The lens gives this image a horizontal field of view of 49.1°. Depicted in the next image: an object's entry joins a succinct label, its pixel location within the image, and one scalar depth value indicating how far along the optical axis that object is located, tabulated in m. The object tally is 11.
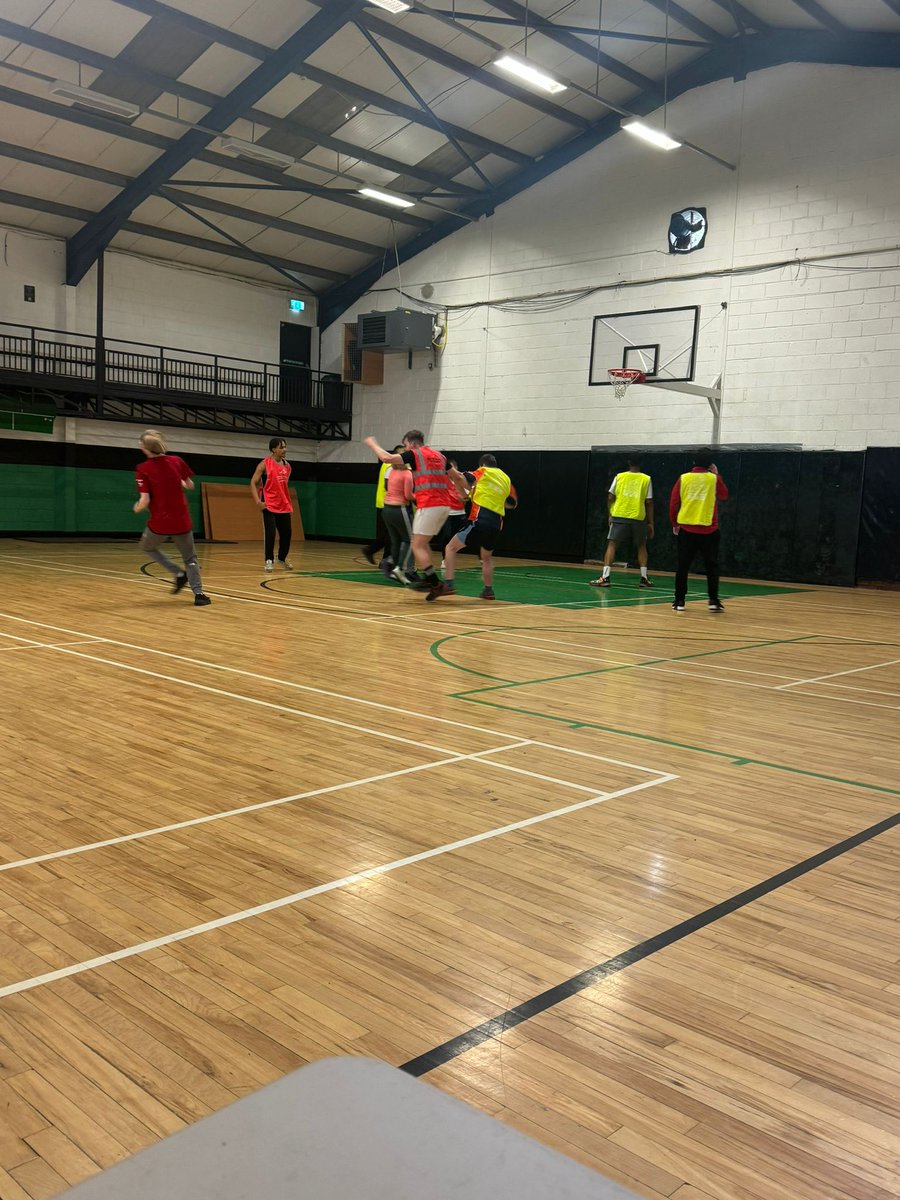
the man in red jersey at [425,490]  10.00
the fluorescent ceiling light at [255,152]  15.30
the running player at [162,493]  8.90
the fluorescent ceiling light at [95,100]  13.48
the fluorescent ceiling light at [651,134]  14.36
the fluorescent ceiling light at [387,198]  17.61
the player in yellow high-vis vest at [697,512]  9.96
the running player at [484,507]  10.33
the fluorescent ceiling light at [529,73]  12.95
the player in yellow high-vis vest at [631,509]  12.49
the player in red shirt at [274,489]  12.05
